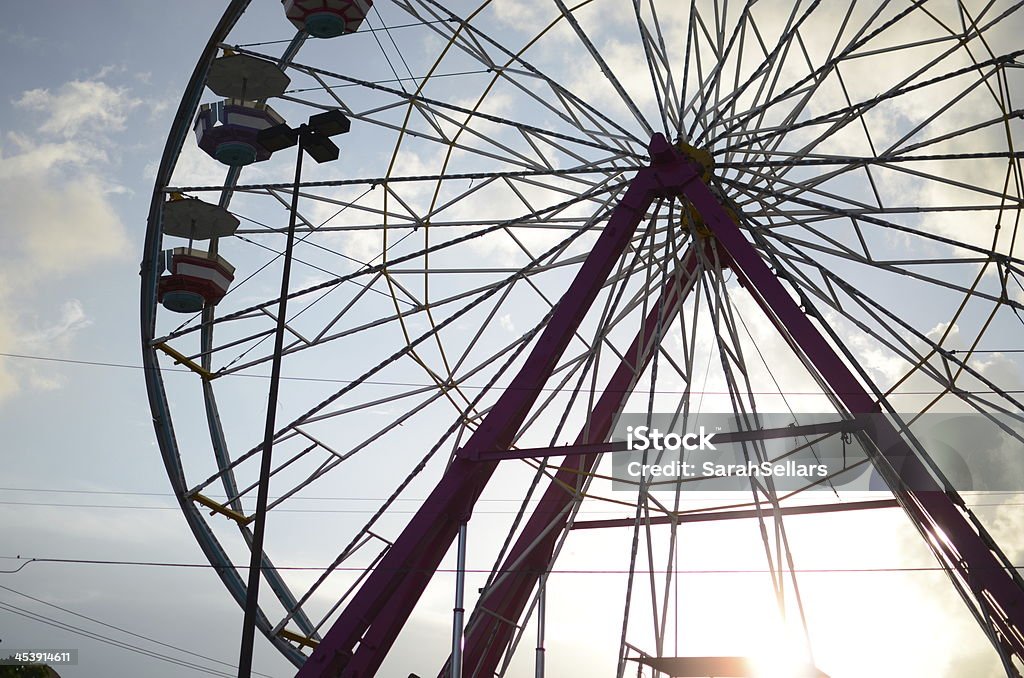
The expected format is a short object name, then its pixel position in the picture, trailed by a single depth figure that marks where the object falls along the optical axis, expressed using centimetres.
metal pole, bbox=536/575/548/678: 1538
